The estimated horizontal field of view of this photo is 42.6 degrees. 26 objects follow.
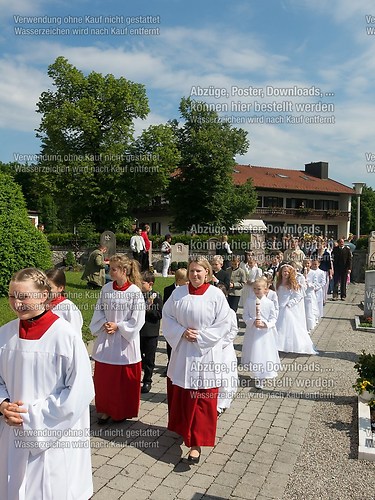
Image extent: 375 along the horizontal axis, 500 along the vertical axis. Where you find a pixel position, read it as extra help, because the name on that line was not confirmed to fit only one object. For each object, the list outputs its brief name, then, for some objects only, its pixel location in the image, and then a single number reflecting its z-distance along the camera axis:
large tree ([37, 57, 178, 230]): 32.56
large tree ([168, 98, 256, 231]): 37.97
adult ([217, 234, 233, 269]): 17.41
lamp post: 24.81
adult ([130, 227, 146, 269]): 19.20
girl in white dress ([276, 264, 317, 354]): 10.05
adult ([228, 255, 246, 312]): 11.51
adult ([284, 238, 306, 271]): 15.92
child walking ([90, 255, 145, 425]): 6.08
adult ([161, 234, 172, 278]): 23.11
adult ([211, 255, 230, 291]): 10.10
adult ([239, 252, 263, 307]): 12.51
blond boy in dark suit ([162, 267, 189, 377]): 7.31
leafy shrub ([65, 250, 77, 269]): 27.09
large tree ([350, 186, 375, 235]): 84.12
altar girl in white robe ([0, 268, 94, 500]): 3.32
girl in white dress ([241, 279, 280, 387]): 7.97
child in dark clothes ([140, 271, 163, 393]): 7.32
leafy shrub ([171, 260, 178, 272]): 24.67
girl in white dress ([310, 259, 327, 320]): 13.86
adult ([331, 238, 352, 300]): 18.91
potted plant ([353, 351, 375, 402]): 6.13
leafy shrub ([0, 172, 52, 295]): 10.62
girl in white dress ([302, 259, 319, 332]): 12.60
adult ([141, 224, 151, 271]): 19.56
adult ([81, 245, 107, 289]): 16.23
